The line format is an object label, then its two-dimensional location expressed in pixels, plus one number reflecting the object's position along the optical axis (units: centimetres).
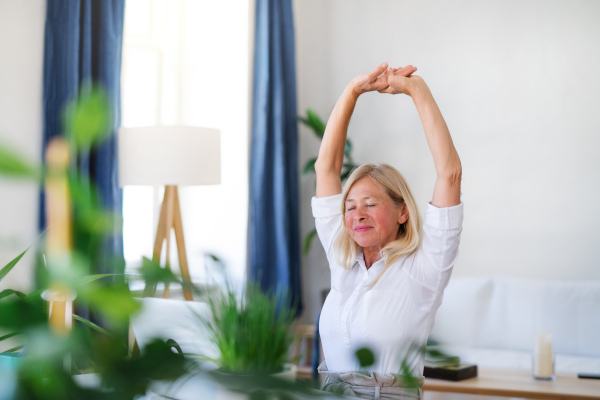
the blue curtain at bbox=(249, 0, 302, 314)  477
